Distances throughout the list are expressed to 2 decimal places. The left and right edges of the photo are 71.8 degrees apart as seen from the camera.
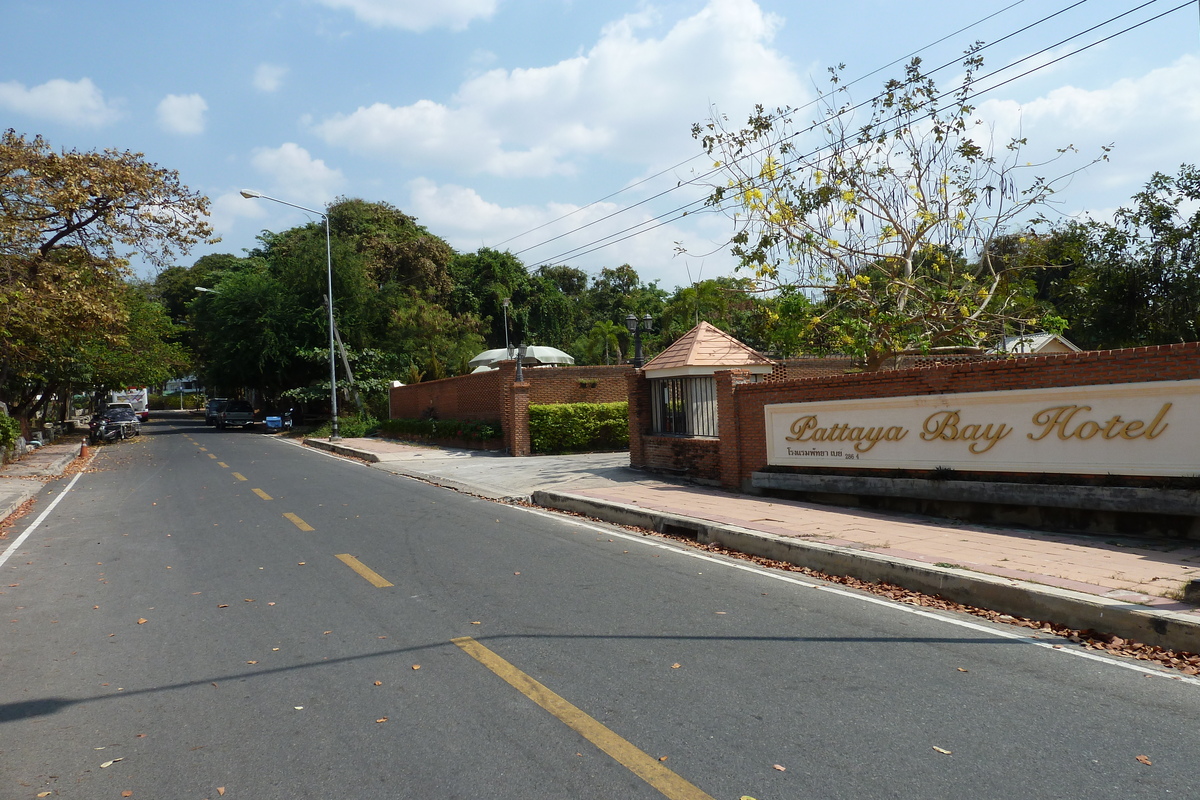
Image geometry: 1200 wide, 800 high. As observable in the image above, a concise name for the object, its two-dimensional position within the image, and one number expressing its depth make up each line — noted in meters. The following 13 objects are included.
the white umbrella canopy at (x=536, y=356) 32.34
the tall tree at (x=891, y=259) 14.64
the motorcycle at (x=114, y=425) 34.94
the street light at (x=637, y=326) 21.20
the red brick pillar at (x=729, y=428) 14.21
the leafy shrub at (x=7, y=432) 22.31
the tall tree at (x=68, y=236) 19.33
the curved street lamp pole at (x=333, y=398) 32.64
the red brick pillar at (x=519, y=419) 22.41
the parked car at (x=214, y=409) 47.98
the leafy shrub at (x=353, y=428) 34.97
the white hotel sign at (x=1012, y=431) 8.46
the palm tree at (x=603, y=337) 42.38
